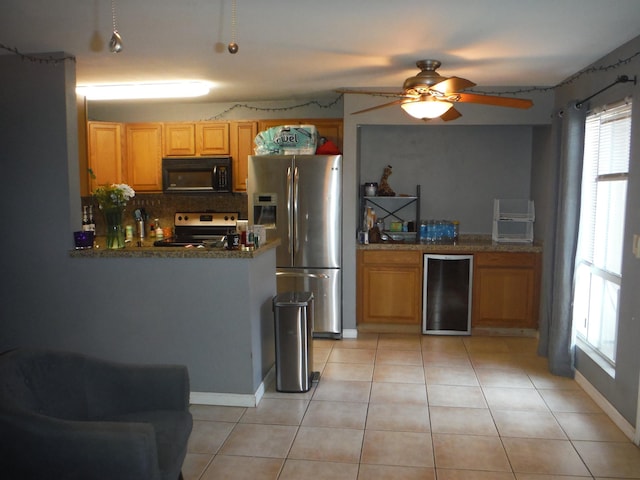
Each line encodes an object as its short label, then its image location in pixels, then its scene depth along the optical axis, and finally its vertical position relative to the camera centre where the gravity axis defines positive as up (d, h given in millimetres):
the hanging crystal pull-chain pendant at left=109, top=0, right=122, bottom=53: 2203 +646
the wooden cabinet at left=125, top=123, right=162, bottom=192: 5809 +491
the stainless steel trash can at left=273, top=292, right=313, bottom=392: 3750 -1001
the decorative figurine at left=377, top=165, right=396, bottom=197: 5591 +158
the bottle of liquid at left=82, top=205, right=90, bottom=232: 5762 -174
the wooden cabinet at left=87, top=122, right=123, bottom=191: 5680 +517
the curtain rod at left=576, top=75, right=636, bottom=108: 3205 +756
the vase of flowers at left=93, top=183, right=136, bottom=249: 3574 -49
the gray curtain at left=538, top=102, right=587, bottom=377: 3916 -235
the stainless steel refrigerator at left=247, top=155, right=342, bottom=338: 4984 -171
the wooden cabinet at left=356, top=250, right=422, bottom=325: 5230 -830
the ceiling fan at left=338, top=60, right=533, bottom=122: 3364 +694
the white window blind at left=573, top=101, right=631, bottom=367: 3531 -181
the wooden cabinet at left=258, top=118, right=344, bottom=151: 5465 +765
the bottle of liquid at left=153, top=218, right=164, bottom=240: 6066 -341
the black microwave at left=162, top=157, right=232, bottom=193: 5609 +271
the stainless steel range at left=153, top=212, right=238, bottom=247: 5961 -287
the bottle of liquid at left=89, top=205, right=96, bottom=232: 5757 -178
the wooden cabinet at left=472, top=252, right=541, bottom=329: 5137 -839
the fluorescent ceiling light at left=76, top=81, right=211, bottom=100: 4750 +996
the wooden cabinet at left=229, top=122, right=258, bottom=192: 5664 +563
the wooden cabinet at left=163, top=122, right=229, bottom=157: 5711 +662
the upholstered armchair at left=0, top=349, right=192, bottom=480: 1874 -865
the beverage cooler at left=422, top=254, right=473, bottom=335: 5180 -896
